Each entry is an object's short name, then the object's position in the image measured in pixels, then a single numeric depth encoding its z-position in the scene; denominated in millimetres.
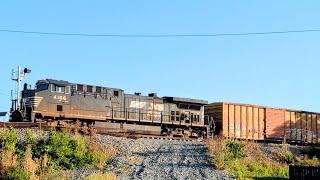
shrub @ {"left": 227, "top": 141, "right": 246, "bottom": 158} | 18328
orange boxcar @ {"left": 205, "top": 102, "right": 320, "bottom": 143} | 31547
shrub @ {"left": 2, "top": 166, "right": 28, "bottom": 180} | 14180
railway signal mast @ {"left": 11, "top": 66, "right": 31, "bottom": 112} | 25022
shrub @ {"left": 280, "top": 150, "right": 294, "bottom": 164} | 20234
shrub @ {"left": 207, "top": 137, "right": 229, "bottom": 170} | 16928
